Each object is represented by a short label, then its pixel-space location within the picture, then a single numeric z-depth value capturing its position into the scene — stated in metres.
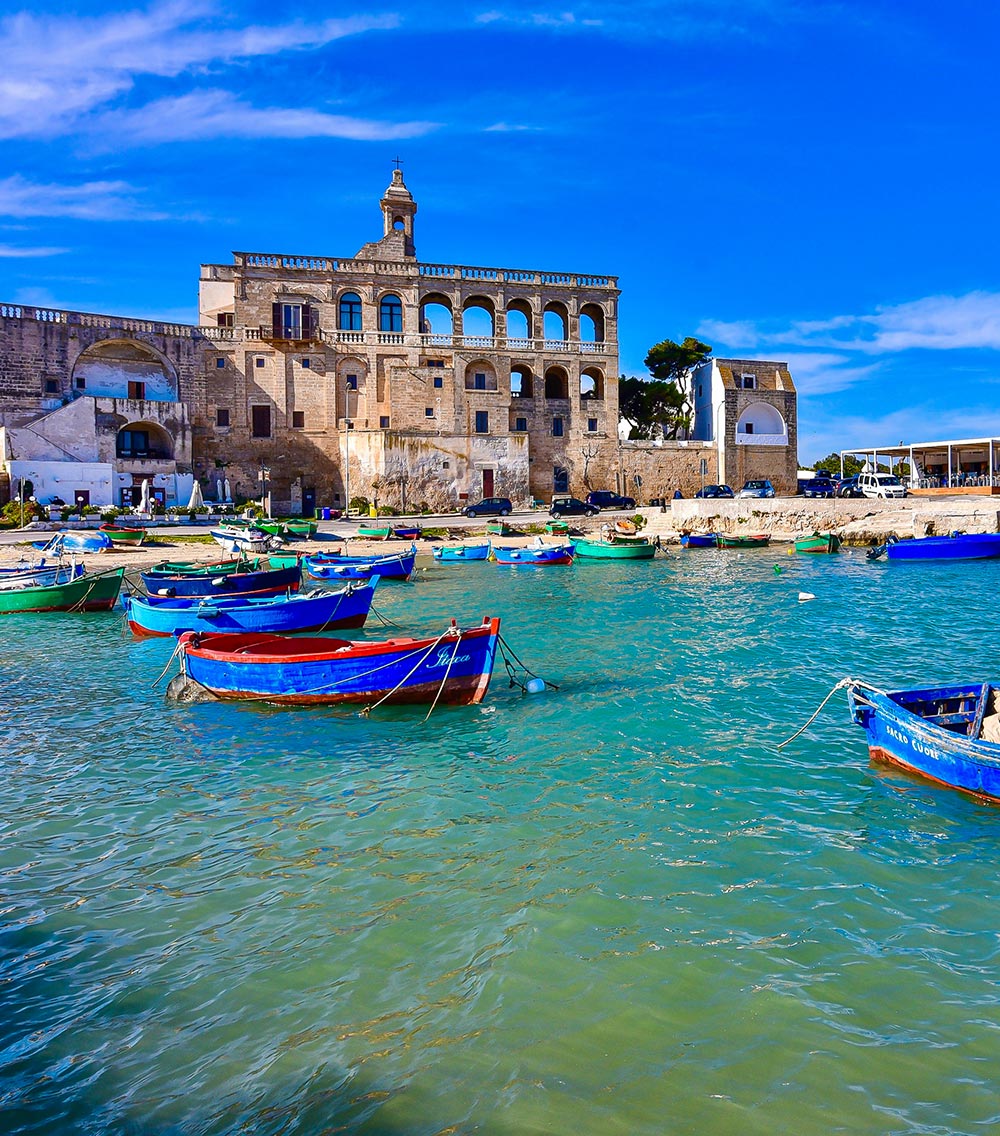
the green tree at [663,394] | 61.72
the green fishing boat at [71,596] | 22.34
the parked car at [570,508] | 47.34
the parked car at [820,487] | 49.22
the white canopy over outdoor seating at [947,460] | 55.22
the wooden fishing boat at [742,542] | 41.84
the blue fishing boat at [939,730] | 8.00
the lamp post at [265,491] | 44.91
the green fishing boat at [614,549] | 36.25
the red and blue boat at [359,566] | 27.52
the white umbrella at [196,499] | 44.03
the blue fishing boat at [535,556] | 34.72
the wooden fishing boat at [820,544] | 39.06
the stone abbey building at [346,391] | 46.25
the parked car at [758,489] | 46.28
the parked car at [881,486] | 45.38
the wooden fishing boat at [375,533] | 39.16
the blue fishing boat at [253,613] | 16.56
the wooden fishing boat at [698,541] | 42.22
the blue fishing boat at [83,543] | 32.38
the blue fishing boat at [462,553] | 35.75
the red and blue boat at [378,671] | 11.80
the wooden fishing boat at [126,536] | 34.88
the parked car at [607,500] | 51.78
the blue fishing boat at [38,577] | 22.80
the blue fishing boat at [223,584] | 20.31
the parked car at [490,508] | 47.12
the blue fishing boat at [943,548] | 35.44
